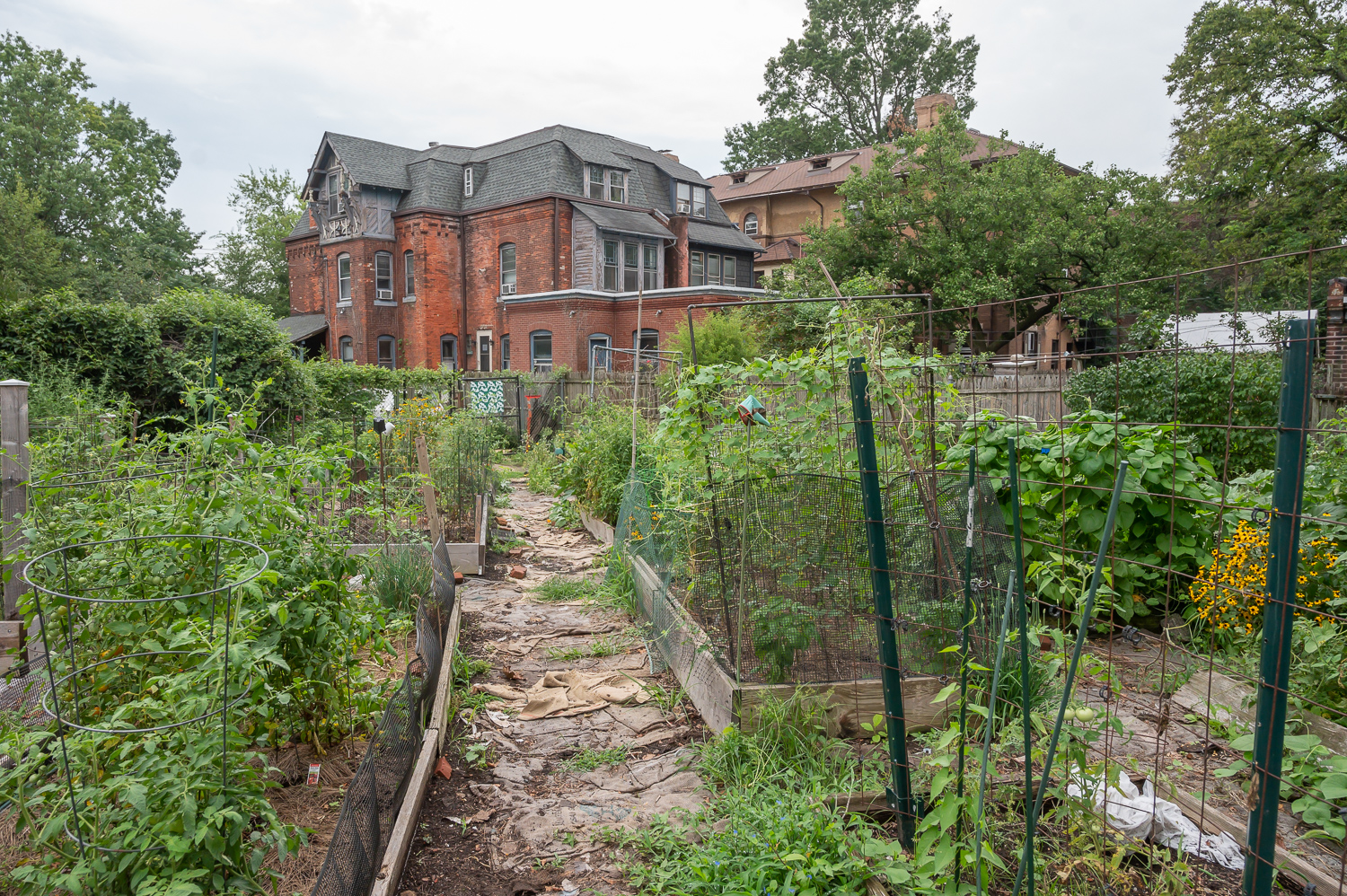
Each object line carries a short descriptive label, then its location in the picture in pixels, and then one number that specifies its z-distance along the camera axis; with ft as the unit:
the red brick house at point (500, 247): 90.48
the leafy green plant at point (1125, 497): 16.63
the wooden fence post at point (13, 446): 16.42
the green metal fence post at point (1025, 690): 7.07
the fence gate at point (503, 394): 68.54
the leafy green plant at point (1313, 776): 8.66
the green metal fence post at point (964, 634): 8.14
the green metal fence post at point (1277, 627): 6.78
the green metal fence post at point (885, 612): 9.95
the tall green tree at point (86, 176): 100.07
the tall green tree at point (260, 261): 140.56
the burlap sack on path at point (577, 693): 16.53
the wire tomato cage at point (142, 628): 7.73
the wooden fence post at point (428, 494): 24.47
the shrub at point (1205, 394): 27.94
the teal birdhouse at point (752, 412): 14.44
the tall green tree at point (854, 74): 137.59
